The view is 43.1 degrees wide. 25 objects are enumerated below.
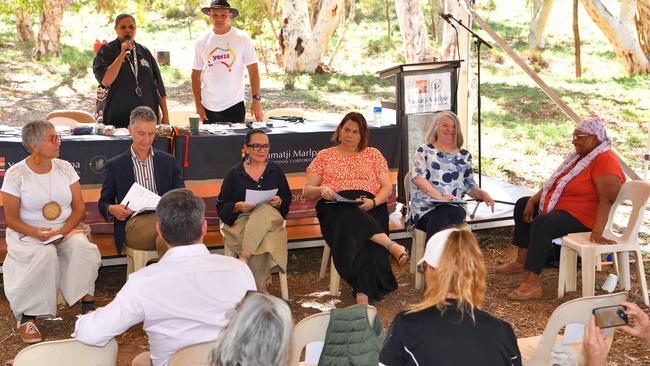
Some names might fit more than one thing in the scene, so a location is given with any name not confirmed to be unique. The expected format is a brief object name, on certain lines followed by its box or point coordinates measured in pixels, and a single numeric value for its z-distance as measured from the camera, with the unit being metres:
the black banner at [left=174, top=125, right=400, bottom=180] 5.90
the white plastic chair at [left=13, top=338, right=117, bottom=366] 2.64
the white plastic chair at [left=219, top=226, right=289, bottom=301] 5.34
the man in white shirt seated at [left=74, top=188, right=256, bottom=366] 2.93
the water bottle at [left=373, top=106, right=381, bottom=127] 6.48
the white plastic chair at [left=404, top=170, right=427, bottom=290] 5.77
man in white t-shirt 6.76
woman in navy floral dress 5.72
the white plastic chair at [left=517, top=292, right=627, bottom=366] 3.16
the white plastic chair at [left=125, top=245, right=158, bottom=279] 5.10
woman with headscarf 5.39
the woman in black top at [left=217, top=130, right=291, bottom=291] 5.21
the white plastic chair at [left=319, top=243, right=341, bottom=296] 5.50
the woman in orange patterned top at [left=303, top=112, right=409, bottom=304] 5.16
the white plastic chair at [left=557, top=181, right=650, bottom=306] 5.30
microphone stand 6.59
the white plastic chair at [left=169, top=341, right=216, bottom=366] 2.70
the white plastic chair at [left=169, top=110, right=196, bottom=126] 7.43
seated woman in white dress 4.74
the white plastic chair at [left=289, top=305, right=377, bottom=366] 2.96
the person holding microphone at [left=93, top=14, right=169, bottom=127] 6.18
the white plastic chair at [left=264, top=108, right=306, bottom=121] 7.46
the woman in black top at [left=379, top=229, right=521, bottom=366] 2.46
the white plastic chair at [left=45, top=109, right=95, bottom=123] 7.15
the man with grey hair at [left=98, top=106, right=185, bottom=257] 5.07
